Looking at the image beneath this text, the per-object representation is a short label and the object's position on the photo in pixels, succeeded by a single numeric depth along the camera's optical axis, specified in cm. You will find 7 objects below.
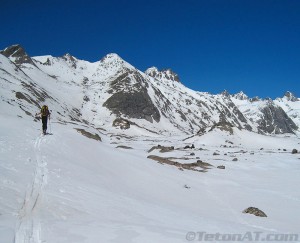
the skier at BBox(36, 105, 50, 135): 2038
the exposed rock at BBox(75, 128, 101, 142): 3433
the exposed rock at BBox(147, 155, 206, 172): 2191
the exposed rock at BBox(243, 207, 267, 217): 1118
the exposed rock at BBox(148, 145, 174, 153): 3380
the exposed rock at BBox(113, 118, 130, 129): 11039
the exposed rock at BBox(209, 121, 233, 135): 5608
